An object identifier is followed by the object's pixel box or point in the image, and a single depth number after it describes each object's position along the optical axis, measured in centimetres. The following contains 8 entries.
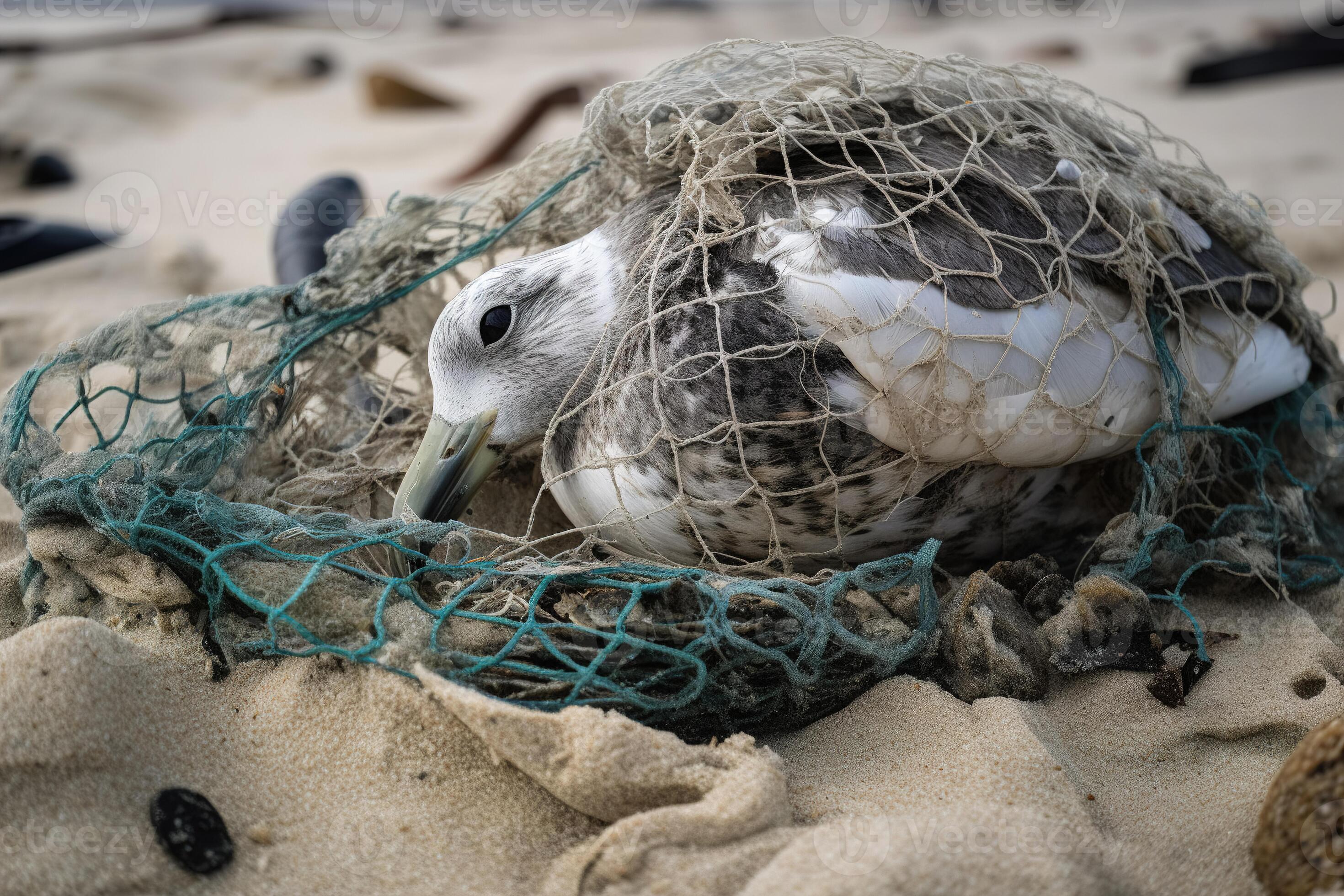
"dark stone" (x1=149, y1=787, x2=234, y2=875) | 48
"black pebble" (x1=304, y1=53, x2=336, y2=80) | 187
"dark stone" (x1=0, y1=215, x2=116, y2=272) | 95
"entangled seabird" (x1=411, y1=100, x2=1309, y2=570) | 55
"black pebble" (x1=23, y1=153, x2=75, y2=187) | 129
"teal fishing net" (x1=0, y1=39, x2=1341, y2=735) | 53
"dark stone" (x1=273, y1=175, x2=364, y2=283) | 84
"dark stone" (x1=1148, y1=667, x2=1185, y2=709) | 55
